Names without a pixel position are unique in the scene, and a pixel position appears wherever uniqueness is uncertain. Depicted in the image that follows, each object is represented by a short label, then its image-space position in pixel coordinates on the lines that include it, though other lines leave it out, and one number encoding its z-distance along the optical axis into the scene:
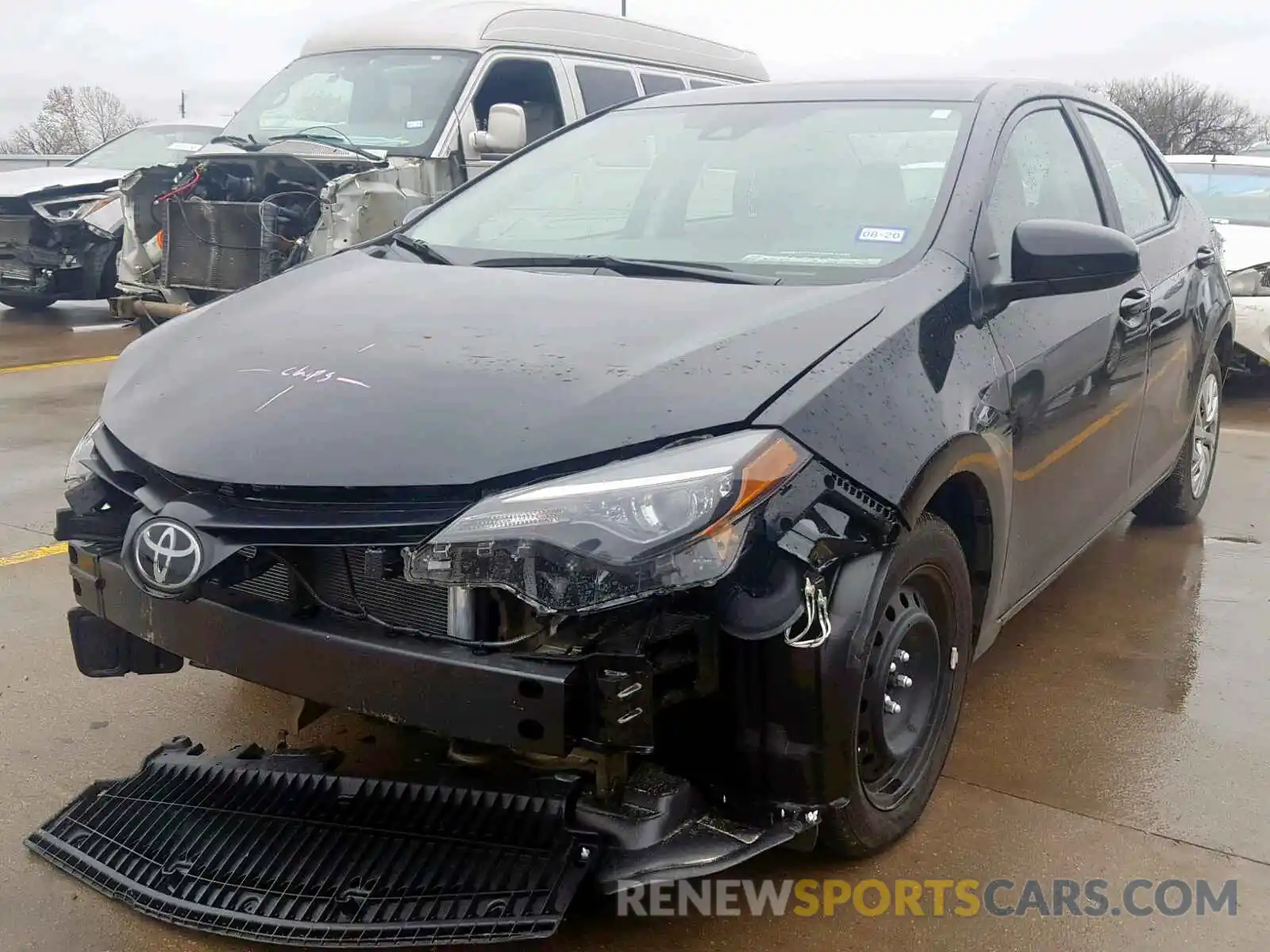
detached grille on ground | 2.18
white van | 7.18
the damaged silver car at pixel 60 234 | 10.38
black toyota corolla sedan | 2.12
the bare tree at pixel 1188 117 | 65.06
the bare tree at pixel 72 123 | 66.00
